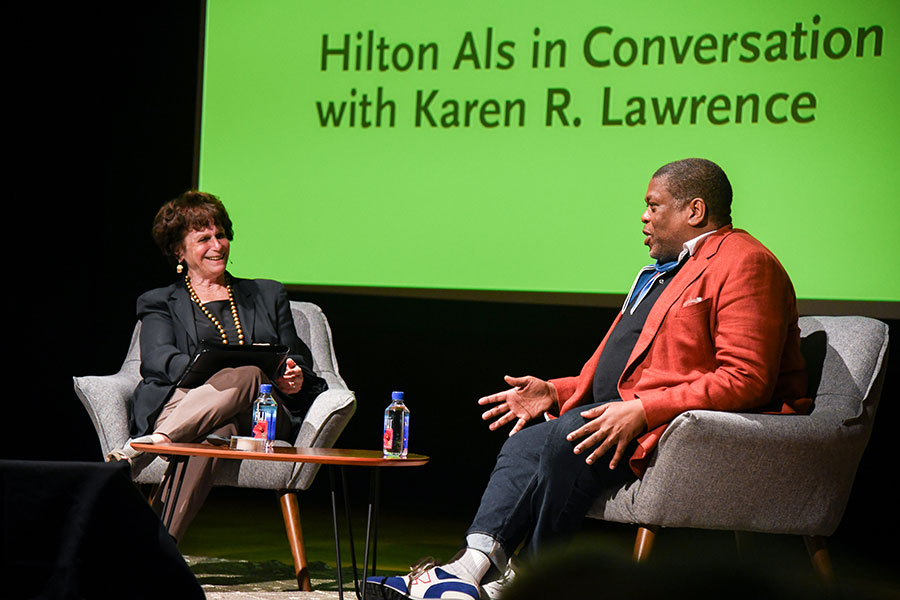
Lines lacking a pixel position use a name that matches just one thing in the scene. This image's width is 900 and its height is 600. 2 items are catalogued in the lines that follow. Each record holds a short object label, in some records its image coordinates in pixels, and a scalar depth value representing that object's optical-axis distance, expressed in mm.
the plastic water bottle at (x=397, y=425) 5666
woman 5878
